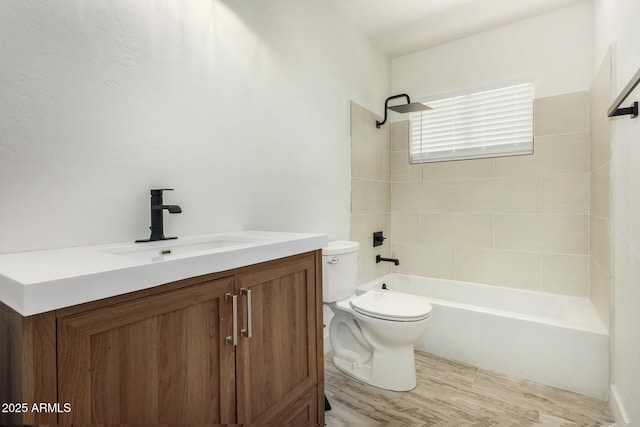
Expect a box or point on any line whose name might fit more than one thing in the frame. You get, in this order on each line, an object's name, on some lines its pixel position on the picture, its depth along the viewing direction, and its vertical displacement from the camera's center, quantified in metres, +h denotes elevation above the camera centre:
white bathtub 1.85 -0.81
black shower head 2.54 +0.81
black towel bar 1.19 +0.46
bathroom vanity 0.66 -0.34
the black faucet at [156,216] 1.30 -0.02
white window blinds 2.63 +0.73
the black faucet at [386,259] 3.01 -0.46
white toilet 1.84 -0.68
